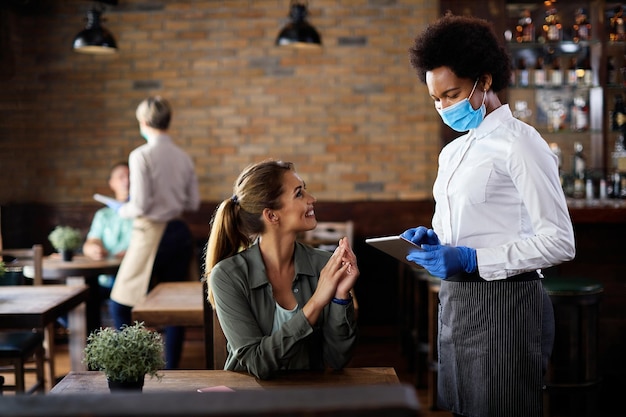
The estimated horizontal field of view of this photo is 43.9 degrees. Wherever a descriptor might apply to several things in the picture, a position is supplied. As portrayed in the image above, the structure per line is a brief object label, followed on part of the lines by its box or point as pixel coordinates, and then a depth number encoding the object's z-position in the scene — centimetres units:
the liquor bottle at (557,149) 504
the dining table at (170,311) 340
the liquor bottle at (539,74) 493
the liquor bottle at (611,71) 481
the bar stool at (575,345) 361
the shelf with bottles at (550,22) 482
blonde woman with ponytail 206
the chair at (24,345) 375
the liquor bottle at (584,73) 487
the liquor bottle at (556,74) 491
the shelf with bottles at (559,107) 496
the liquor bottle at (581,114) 495
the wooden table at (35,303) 326
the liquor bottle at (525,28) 484
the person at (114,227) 524
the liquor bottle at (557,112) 512
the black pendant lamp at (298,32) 527
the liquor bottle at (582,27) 481
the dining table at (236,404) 88
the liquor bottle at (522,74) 496
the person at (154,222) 459
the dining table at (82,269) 473
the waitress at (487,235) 205
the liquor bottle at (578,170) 484
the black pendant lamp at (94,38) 533
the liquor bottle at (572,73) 489
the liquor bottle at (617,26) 484
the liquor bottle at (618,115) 489
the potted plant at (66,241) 484
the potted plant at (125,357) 180
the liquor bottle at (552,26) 484
